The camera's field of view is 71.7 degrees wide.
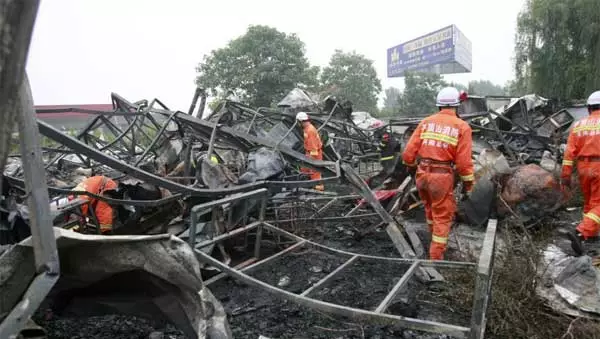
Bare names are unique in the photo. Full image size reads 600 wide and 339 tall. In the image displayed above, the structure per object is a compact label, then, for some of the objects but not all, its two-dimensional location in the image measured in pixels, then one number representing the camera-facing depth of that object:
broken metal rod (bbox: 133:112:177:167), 3.93
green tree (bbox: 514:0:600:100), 15.85
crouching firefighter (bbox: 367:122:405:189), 5.52
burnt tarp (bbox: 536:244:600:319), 2.44
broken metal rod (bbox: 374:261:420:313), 2.10
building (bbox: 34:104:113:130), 29.85
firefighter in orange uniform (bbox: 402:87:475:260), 3.61
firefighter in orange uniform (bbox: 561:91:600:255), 3.80
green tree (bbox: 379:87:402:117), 30.22
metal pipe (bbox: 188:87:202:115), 5.19
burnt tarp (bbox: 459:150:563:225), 4.25
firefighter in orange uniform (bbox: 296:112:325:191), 6.59
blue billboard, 37.75
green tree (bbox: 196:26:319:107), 23.78
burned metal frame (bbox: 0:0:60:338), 0.99
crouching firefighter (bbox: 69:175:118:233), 3.23
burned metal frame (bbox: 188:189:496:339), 1.79
